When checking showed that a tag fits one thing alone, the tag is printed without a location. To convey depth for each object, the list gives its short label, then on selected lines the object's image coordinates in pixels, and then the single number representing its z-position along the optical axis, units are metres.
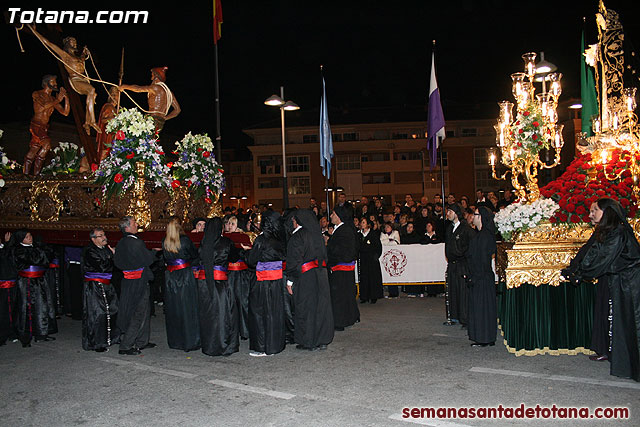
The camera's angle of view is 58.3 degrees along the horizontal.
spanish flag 14.42
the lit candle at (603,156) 8.34
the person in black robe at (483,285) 8.10
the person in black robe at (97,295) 8.54
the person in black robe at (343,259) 10.02
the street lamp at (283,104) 13.95
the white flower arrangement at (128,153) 9.84
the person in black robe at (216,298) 8.09
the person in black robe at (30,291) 9.11
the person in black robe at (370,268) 13.00
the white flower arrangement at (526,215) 7.58
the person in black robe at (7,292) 8.98
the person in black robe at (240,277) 8.57
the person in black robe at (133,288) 8.27
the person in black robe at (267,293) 8.07
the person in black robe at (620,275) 6.15
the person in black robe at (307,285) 8.20
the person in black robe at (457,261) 9.50
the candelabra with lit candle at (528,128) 8.21
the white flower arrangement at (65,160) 12.46
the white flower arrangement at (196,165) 11.25
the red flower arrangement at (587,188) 7.71
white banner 13.76
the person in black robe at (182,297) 8.44
